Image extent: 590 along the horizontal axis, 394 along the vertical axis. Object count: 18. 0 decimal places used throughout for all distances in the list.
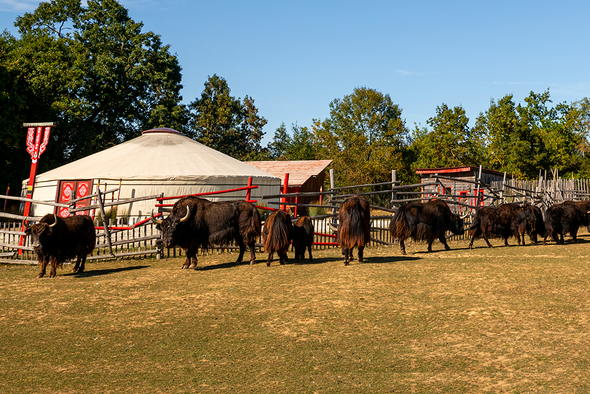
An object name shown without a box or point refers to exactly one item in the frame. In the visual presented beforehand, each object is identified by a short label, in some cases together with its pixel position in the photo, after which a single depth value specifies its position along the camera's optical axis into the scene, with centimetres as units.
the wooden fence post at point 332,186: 1445
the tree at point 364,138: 4203
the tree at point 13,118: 2545
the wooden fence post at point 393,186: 1472
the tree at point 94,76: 3036
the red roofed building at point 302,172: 2989
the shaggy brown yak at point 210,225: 1035
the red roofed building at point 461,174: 2678
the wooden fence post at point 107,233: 1153
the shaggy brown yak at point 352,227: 982
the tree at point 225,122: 4397
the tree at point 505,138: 3550
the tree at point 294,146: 5031
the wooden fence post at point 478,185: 1609
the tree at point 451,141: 4044
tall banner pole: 1291
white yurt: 2070
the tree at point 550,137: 3544
